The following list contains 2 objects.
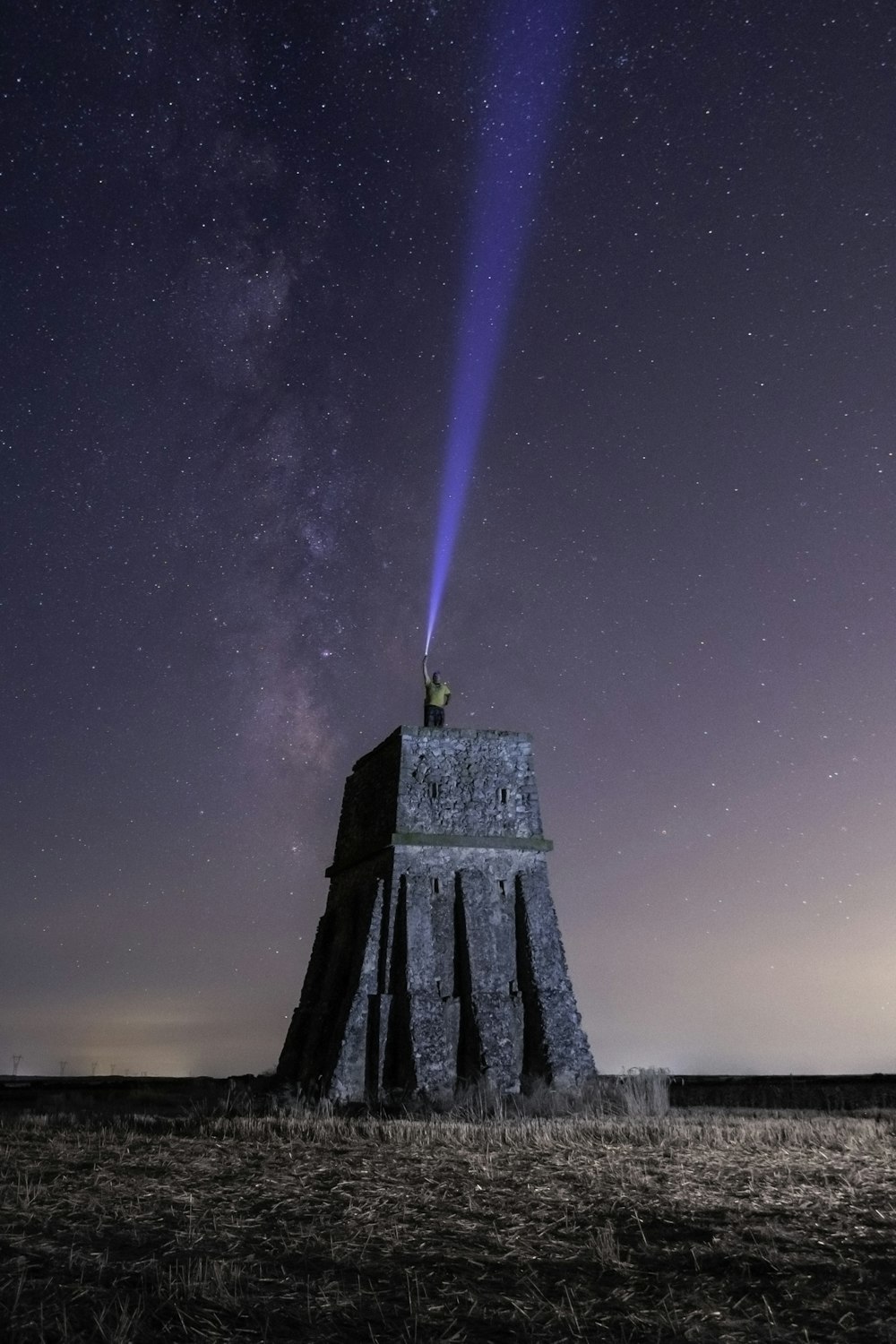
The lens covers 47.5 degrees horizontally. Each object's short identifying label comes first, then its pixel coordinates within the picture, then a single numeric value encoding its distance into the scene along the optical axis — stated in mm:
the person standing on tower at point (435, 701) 24344
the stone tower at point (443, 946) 20500
